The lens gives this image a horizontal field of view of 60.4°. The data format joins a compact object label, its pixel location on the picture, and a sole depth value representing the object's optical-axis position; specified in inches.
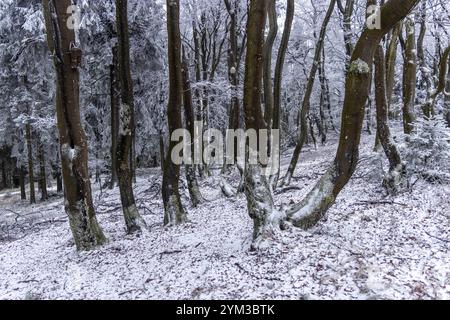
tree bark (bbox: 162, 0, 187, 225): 303.1
